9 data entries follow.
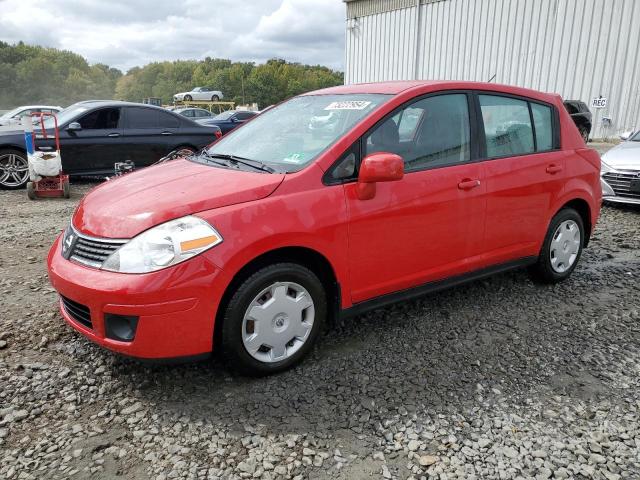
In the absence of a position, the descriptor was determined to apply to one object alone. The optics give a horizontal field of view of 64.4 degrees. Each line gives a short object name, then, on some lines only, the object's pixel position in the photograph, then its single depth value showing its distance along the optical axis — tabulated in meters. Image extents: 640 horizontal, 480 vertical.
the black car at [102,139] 8.45
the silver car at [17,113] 14.52
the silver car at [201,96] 43.41
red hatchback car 2.51
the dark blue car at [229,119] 17.09
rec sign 19.22
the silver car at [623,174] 7.18
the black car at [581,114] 15.75
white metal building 18.50
